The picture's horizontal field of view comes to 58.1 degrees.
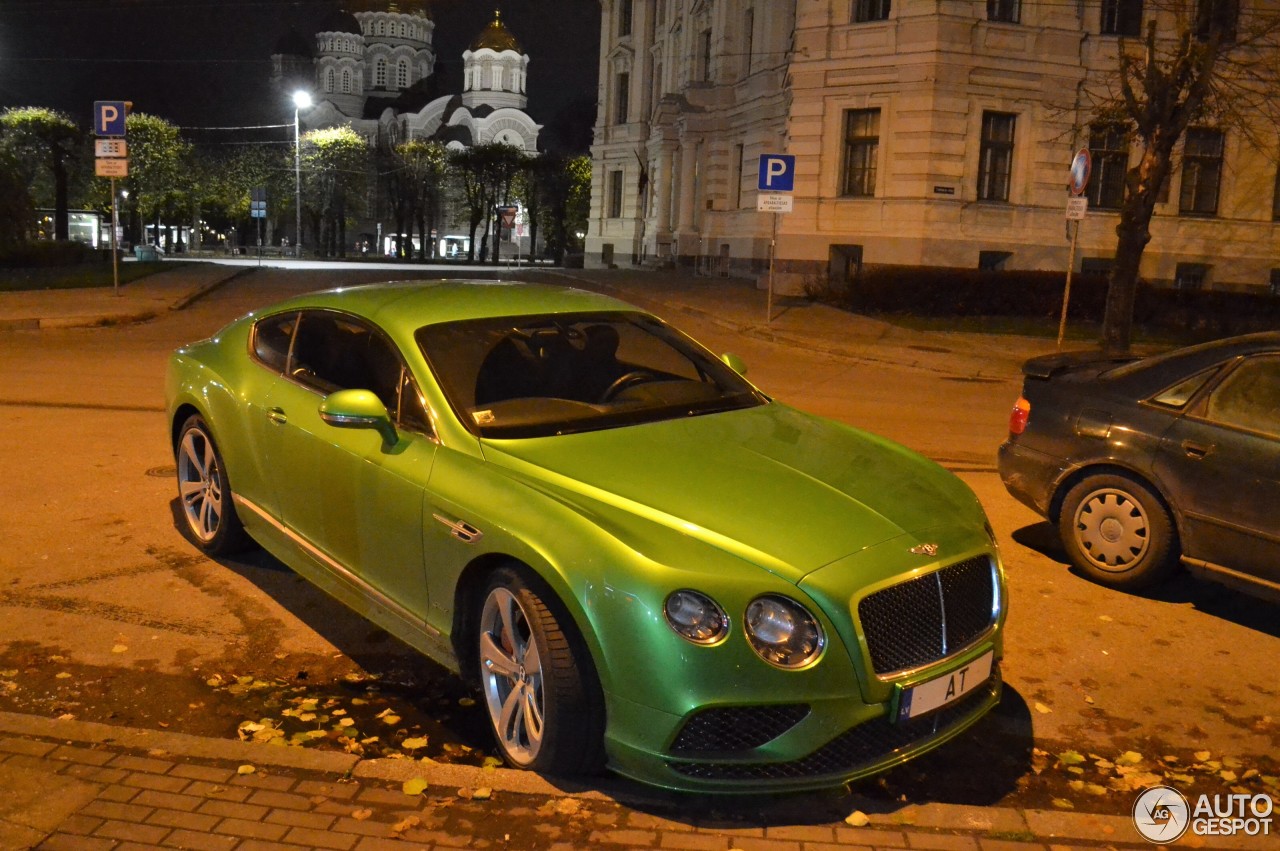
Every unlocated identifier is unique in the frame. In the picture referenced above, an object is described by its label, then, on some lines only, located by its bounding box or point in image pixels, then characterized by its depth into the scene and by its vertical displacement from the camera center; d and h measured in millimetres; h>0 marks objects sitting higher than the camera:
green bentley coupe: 3498 -955
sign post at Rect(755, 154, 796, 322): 19750 +1336
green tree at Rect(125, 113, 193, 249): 77500 +4519
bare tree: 18078 +2677
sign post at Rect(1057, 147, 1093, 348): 16578 +1231
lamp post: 65688 +7029
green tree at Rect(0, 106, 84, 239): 54375 +4628
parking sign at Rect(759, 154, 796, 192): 19766 +1472
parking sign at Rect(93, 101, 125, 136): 21355 +2090
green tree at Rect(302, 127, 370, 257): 81500 +4768
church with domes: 96125 +14770
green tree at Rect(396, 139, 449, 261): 82375 +5075
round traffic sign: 16531 +1460
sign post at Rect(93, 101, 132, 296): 21359 +1675
